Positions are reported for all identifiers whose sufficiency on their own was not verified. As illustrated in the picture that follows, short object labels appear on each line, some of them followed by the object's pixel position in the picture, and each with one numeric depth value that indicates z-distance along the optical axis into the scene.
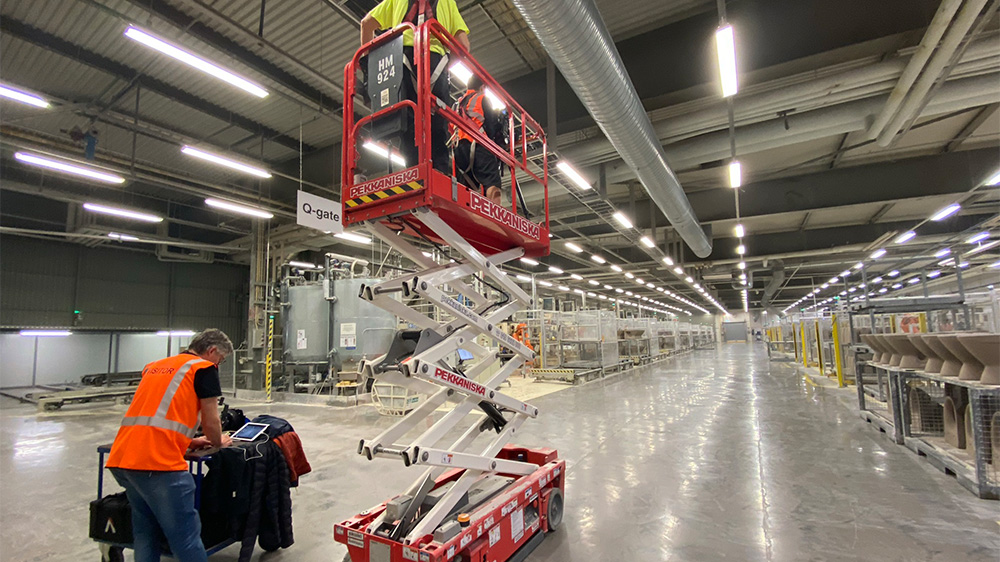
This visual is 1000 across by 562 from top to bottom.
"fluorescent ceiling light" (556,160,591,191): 6.94
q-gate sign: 6.97
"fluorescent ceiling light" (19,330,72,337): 14.12
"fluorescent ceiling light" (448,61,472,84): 5.31
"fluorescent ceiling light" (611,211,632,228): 9.95
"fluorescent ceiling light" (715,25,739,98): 3.98
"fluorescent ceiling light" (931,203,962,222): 9.47
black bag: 2.68
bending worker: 2.37
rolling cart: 2.81
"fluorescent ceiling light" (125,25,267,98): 4.93
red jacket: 3.16
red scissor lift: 2.33
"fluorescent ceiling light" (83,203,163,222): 10.14
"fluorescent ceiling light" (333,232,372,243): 10.70
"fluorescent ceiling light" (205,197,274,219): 9.95
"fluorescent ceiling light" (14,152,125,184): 7.70
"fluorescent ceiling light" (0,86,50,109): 5.88
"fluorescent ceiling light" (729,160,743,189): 7.19
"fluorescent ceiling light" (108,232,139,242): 12.48
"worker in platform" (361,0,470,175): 2.61
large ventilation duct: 3.53
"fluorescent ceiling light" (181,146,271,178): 7.64
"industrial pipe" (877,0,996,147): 4.08
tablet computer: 3.04
